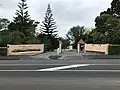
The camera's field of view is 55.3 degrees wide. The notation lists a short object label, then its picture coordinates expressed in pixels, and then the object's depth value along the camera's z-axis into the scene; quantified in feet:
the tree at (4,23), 87.36
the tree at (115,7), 76.13
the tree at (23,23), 85.46
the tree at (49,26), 96.83
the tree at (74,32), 118.10
